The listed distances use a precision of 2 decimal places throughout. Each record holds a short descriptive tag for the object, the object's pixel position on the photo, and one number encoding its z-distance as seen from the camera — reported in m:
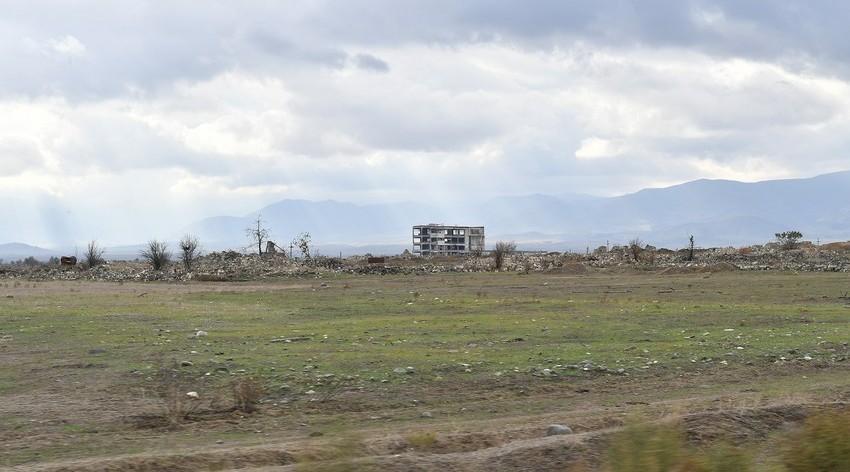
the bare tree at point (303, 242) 111.33
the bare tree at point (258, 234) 116.26
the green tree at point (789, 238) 98.56
